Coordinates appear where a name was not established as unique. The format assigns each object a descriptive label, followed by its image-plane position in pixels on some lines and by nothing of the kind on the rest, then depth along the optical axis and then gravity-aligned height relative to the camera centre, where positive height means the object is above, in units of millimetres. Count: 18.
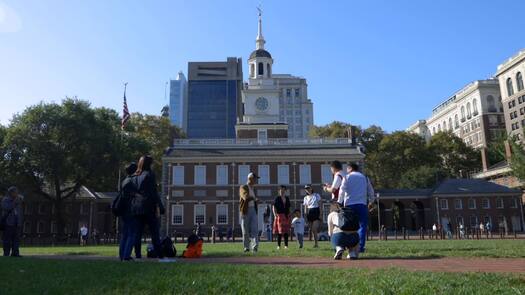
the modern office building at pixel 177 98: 157138 +45385
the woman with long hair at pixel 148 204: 9008 +570
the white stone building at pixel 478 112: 95500 +24192
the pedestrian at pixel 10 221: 11977 +409
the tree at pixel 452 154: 70500 +11046
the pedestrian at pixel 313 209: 13891 +632
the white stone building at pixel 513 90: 85375 +25329
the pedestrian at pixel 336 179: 10422 +1115
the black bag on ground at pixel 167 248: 9306 -280
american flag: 38528 +9901
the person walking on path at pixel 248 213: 12539 +504
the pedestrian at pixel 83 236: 32062 -32
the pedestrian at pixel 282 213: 14070 +540
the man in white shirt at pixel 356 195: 9422 +683
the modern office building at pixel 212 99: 140875 +39655
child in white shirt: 14992 +224
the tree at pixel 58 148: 38281 +7282
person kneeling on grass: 8453 -58
